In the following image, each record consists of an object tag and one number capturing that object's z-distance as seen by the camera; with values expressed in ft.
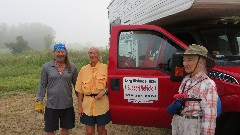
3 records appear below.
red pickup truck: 7.28
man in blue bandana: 8.09
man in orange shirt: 7.72
